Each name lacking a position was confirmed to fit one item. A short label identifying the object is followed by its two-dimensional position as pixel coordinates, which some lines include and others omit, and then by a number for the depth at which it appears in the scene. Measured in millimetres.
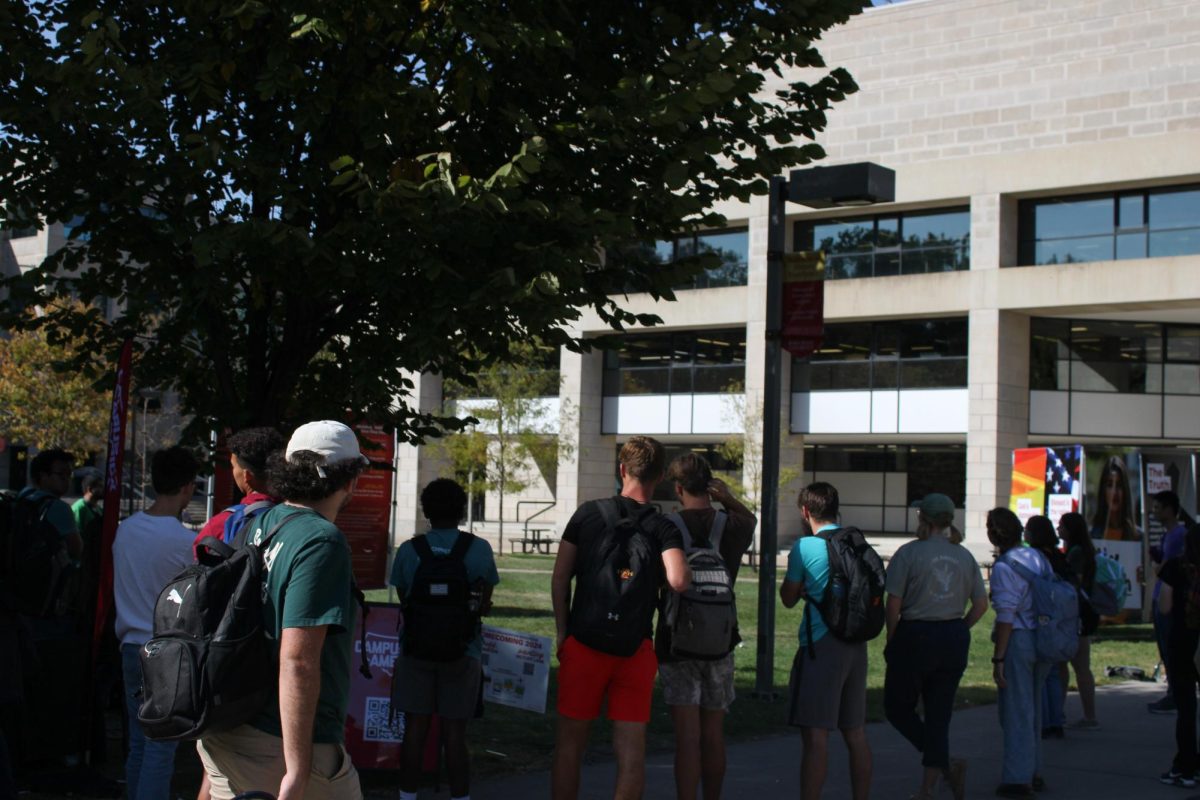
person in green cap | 7438
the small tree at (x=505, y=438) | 39625
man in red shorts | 5879
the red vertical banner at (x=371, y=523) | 11875
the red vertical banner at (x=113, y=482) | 7000
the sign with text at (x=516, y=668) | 7703
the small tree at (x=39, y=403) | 41969
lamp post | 11305
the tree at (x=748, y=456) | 36375
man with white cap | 3508
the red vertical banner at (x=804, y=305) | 11898
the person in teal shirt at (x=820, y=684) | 6930
